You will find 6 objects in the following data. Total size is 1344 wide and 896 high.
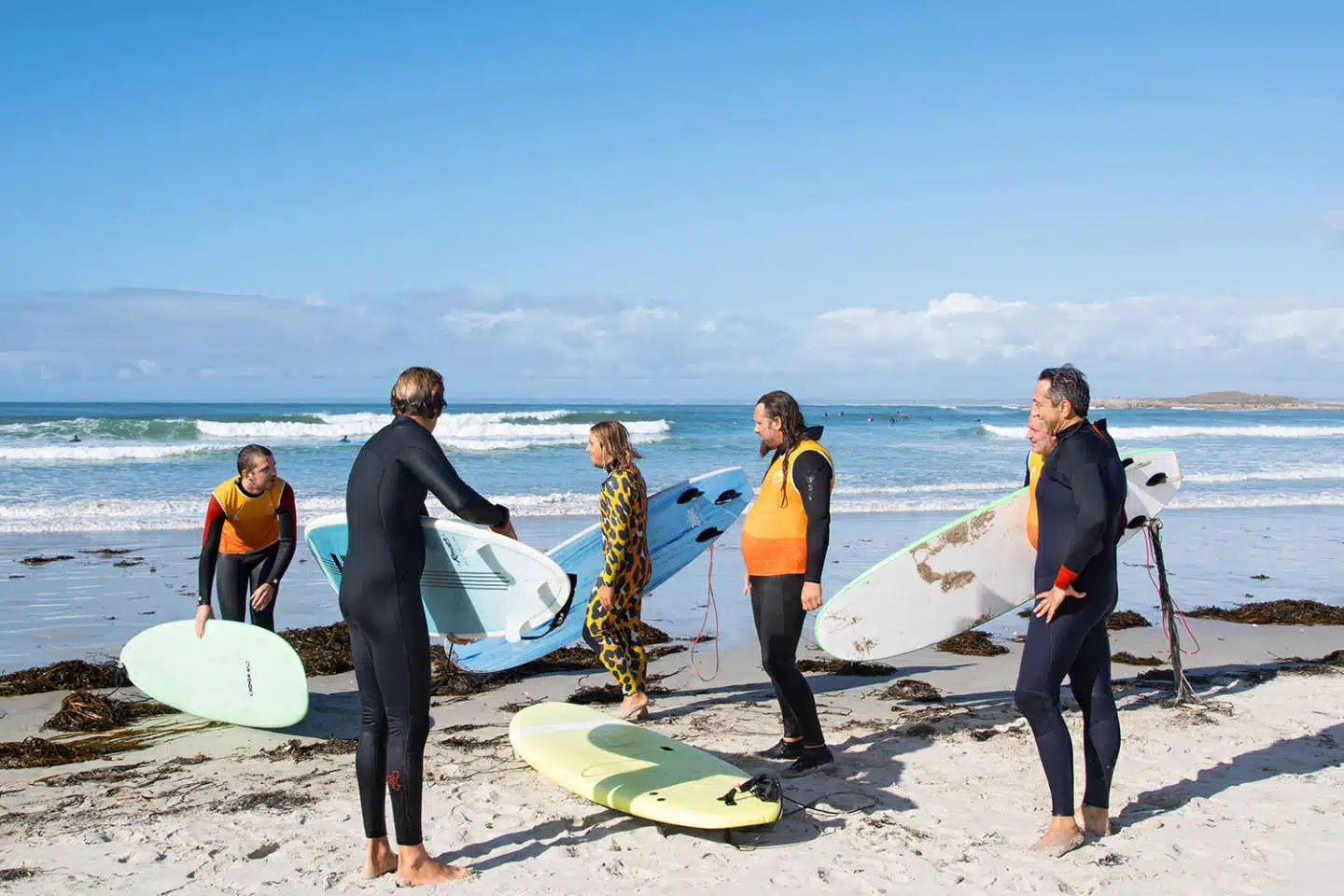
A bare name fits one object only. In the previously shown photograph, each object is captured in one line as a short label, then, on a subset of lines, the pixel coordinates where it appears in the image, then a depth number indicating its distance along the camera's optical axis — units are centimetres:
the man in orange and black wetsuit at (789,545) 398
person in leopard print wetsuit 480
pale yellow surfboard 346
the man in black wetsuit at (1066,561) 320
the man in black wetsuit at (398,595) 293
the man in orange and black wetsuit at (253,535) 484
